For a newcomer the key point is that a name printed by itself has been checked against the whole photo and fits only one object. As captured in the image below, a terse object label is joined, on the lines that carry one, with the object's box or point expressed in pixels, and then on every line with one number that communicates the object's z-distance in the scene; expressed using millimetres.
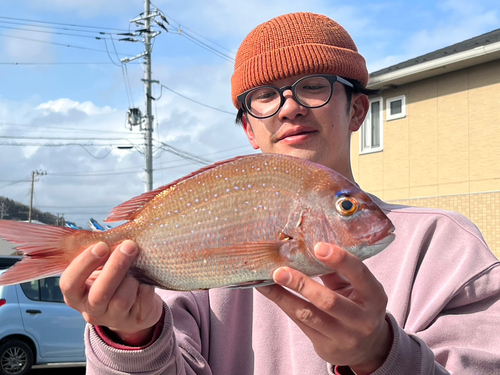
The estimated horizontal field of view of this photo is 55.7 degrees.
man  1549
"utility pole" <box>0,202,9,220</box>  70544
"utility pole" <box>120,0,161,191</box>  21328
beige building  11789
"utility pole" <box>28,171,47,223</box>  63594
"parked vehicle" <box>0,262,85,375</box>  8523
